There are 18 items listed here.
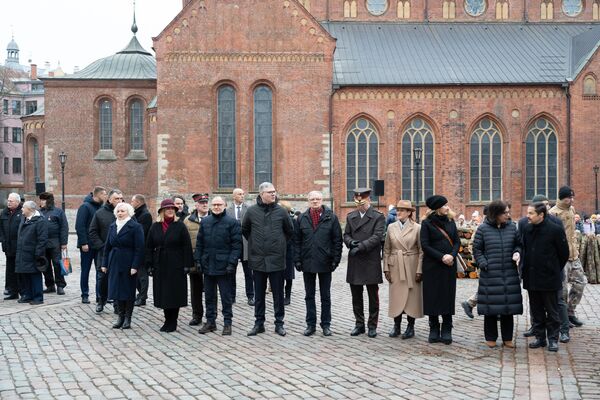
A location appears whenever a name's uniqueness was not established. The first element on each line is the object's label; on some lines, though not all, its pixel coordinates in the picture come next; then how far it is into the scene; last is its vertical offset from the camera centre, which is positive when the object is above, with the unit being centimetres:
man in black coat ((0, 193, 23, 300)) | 1494 -85
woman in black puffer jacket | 989 -109
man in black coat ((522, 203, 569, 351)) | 993 -102
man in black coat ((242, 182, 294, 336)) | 1102 -81
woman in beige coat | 1073 -109
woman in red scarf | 1114 -101
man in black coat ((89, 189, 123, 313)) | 1348 -56
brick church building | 3142 +337
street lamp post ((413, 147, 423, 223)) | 2797 +112
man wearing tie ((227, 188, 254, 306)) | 1390 -107
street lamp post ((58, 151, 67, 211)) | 3378 +115
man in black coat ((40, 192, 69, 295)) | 1475 -83
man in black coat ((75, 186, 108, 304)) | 1424 -72
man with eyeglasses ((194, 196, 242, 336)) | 1109 -90
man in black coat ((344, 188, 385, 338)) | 1088 -92
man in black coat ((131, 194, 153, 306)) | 1344 -49
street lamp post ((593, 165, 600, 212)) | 3302 +71
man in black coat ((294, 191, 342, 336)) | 1102 -87
